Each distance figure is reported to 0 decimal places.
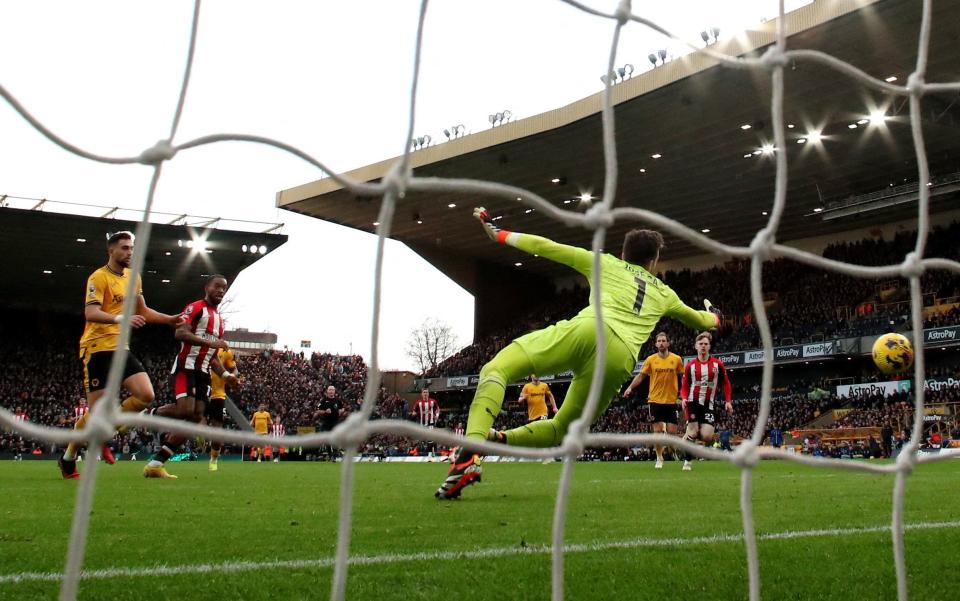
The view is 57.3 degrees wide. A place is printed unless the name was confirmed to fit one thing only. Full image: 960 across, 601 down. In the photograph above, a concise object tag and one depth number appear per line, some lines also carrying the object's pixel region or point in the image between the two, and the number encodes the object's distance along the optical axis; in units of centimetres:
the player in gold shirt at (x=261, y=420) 1955
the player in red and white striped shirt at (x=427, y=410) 2248
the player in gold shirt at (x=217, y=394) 1029
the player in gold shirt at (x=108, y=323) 622
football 862
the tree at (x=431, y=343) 4888
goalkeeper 470
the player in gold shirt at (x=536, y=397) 1512
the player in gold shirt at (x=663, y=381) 1215
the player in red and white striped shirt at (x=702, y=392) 1153
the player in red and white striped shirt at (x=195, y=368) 830
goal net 167
